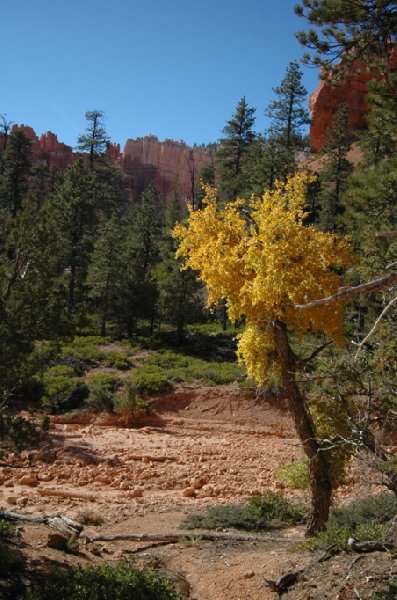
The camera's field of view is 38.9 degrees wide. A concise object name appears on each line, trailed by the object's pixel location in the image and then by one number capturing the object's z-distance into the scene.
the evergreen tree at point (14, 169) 42.84
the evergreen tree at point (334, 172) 37.66
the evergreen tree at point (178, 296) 30.81
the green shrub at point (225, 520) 9.89
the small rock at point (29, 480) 12.95
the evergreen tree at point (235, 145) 41.56
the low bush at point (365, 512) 8.90
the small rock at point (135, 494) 12.69
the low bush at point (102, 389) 22.30
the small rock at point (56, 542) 8.14
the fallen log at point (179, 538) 8.91
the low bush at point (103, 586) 5.86
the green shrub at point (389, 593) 5.16
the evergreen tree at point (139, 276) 32.81
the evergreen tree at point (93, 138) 47.16
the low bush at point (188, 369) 25.22
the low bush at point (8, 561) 6.65
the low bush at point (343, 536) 6.58
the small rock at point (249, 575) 6.90
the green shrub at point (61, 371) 24.95
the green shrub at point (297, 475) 10.61
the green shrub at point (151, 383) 23.89
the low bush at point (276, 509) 10.73
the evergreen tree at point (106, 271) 32.62
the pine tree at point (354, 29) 7.60
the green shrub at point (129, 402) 21.39
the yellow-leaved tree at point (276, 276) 7.84
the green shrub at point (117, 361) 27.11
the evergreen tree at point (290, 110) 37.84
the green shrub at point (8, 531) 7.82
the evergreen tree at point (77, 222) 36.28
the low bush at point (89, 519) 10.34
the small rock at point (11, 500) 11.30
